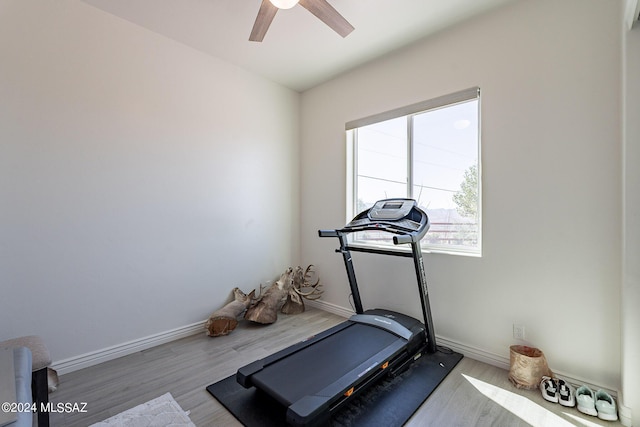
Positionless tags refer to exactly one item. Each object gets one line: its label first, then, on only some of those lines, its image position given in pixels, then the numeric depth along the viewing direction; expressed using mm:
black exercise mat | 1770
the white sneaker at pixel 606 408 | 1751
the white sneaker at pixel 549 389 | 1930
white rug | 1729
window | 2648
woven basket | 2057
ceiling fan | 1974
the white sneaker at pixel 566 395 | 1883
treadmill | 1720
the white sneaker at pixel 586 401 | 1801
